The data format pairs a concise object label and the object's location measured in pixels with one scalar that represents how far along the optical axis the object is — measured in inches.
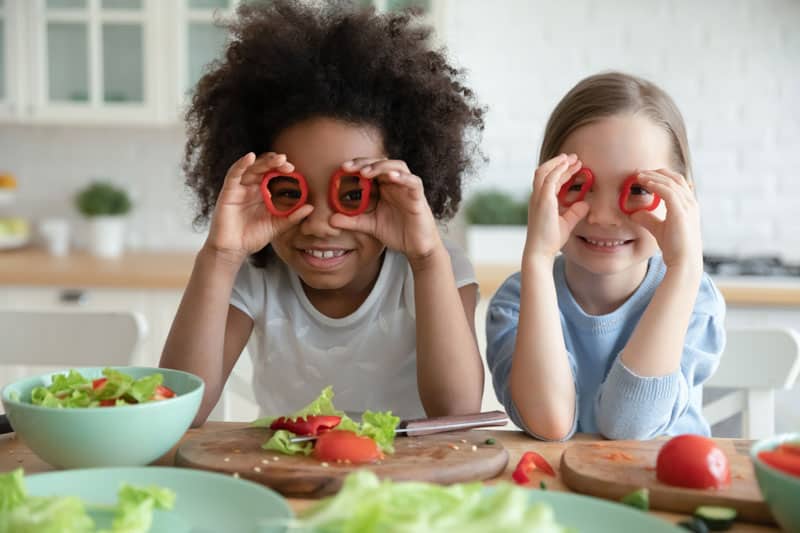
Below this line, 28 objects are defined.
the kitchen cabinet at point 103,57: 127.5
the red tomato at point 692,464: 35.9
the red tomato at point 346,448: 39.1
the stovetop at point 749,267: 112.4
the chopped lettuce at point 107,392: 39.3
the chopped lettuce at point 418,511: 24.1
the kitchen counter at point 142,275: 105.1
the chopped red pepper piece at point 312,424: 41.6
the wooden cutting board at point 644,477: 35.0
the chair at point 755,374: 61.6
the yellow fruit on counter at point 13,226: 133.6
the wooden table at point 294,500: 40.7
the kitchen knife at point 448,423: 43.9
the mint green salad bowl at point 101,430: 36.9
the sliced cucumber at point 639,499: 34.9
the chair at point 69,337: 66.3
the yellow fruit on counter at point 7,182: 134.2
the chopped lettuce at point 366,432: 40.4
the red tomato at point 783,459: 31.2
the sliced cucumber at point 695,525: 32.7
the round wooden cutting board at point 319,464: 37.2
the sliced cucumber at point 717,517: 33.8
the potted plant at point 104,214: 136.2
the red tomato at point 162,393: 39.9
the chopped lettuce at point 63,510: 28.3
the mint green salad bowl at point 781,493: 29.6
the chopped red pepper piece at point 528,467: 39.4
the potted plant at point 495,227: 126.1
